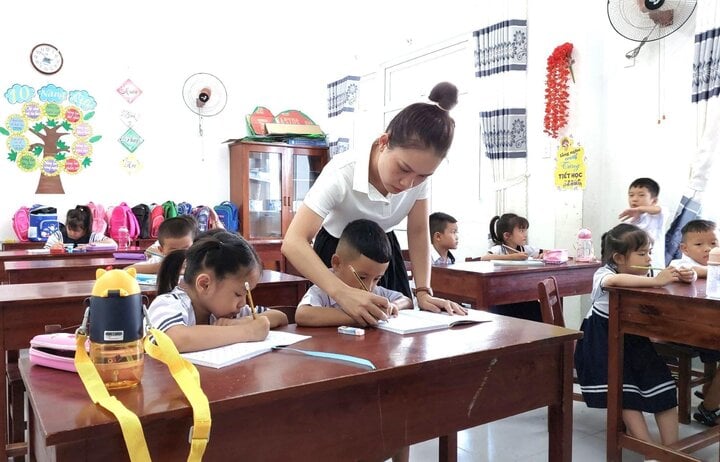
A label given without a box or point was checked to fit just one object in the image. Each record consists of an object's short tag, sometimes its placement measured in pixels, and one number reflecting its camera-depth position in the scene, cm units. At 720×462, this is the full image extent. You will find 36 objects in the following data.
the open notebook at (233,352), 103
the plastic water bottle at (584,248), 350
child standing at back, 354
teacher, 136
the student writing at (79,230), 462
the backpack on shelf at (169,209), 564
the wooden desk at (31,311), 193
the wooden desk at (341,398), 81
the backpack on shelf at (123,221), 533
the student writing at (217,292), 122
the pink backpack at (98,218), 524
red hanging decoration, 407
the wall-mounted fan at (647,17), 350
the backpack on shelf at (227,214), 598
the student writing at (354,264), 141
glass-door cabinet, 613
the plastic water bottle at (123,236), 523
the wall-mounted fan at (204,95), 612
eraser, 129
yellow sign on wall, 403
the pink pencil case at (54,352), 96
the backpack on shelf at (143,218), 555
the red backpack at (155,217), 555
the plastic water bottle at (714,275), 187
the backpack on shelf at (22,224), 511
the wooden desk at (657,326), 184
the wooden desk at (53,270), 298
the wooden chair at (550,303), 208
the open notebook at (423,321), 133
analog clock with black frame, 534
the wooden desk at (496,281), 282
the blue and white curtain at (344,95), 621
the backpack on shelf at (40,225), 507
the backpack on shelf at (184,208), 579
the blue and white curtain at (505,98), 434
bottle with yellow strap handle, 80
